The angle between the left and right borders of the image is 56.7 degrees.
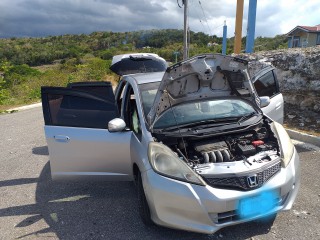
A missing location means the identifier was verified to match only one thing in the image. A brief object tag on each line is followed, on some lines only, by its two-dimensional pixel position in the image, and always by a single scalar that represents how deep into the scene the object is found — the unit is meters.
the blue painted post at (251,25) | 11.83
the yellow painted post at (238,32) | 13.55
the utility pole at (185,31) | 14.06
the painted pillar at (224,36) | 20.54
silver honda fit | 2.58
